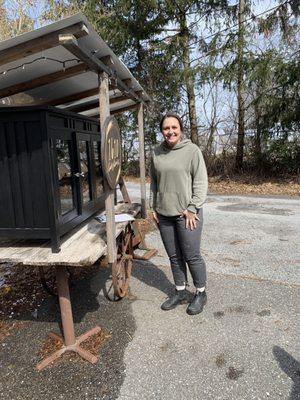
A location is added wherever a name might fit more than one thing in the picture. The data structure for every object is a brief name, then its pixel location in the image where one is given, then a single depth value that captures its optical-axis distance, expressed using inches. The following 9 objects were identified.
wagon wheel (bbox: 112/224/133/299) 141.4
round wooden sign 115.5
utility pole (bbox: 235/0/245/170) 408.5
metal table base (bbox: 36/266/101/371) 113.5
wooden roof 90.7
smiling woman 125.3
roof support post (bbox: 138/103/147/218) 221.8
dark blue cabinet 110.5
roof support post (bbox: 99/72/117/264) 122.8
